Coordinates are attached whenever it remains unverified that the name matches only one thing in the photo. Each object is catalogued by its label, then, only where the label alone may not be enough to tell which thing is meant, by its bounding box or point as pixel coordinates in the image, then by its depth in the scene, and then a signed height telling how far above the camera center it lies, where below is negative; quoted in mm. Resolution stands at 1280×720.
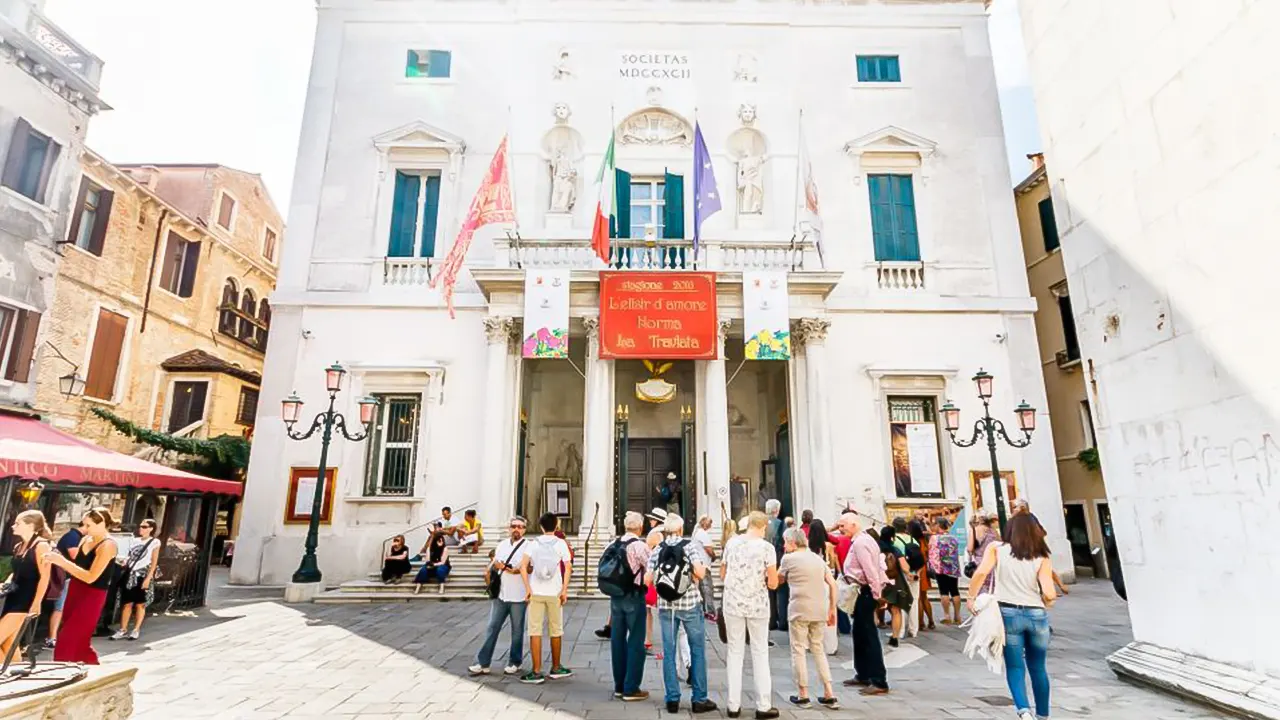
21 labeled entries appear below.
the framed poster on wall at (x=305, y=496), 15047 +120
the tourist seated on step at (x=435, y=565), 12461 -1218
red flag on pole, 13445 +6023
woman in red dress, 6113 -875
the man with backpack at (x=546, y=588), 6484 -872
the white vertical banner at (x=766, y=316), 14844 +4230
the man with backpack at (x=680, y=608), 5555 -922
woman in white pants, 5336 -892
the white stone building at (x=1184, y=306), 4953 +1713
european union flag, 14156 +6839
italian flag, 14539 +6213
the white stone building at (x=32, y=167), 14648 +7927
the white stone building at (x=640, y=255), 15289 +6201
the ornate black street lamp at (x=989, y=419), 11172 +1507
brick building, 16812 +6096
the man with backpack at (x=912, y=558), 8844 -800
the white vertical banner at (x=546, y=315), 14820 +4249
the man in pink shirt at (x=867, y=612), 6230 -1079
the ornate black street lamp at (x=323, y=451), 12305 +1044
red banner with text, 14797 +4216
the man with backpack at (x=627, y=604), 5824 -929
